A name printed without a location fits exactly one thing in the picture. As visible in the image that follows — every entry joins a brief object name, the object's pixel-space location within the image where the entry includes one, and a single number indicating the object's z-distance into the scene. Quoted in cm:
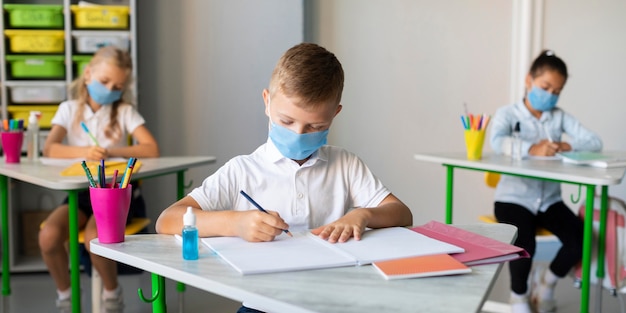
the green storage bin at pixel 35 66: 357
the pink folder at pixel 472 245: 129
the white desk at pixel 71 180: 232
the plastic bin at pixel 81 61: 359
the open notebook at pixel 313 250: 121
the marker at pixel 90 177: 139
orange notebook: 117
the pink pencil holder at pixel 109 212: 138
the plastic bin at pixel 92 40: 360
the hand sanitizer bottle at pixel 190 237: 125
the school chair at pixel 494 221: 299
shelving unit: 356
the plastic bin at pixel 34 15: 353
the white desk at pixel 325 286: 104
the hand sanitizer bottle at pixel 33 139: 294
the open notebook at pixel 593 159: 269
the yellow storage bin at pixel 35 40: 353
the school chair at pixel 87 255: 275
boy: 142
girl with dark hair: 291
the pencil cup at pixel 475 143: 290
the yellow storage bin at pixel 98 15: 358
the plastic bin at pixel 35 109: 356
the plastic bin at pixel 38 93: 357
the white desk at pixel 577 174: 241
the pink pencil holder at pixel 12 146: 281
